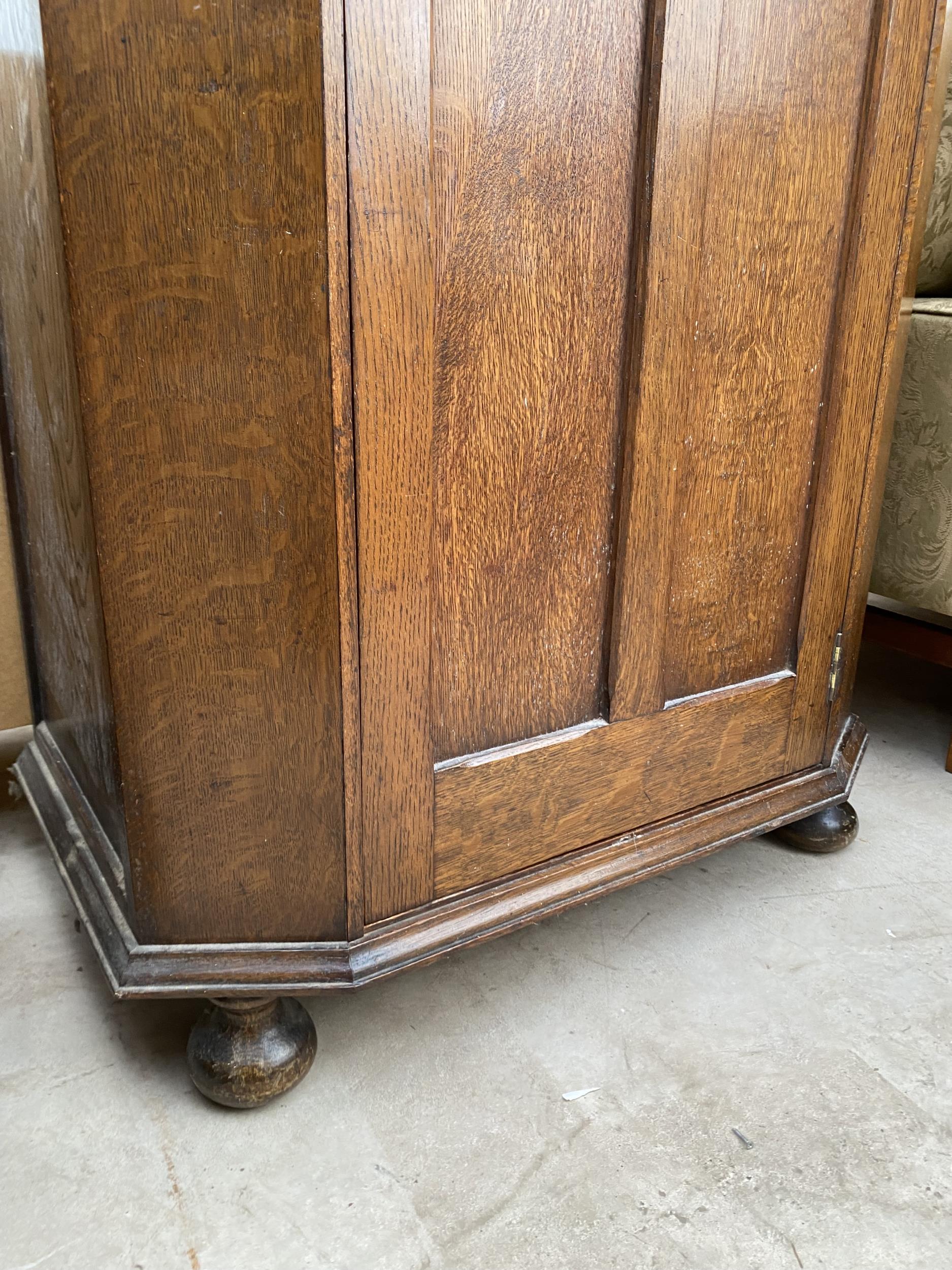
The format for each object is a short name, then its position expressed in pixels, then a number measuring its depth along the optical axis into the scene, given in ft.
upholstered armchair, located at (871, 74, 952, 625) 4.95
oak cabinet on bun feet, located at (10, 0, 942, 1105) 2.38
